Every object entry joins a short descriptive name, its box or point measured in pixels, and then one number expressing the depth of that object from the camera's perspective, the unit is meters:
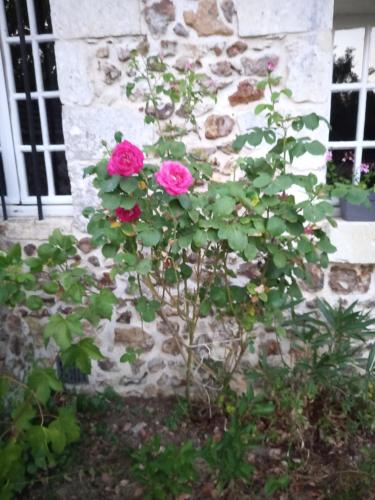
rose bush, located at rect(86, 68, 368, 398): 1.54
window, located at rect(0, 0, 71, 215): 2.46
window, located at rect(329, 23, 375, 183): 2.37
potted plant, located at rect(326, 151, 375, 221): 2.32
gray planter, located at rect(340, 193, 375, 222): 2.32
